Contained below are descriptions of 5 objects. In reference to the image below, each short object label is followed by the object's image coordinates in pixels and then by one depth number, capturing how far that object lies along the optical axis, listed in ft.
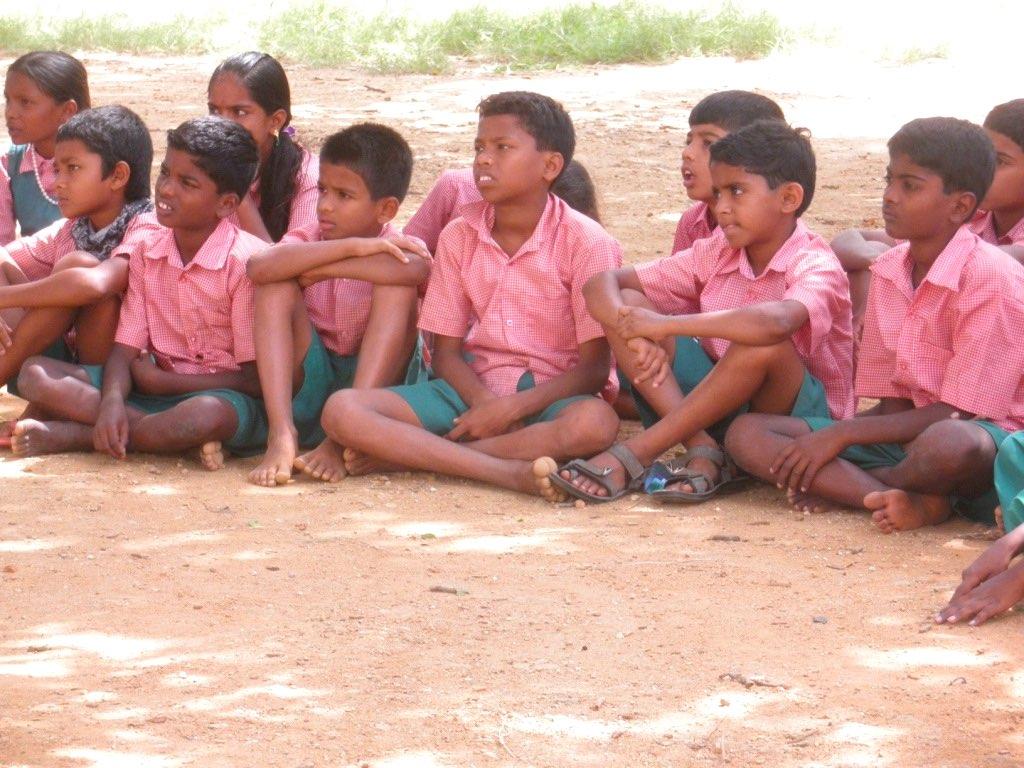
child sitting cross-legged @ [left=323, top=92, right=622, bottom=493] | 29.25
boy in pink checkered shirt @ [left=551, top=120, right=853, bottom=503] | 27.48
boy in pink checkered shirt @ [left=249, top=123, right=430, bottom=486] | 29.96
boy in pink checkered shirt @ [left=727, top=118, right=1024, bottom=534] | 25.84
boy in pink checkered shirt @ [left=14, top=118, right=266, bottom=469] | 30.60
